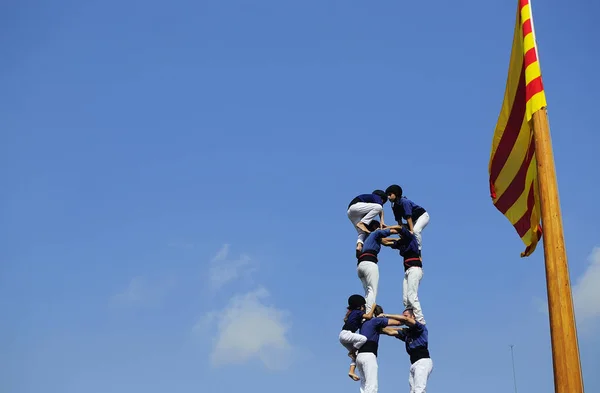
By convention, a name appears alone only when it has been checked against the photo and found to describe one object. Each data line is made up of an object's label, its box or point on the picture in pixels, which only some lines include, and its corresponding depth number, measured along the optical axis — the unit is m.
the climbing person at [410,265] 17.97
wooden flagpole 8.48
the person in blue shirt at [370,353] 16.45
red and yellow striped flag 10.24
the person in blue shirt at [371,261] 18.31
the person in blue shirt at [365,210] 19.27
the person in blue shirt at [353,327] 16.84
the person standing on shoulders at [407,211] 18.82
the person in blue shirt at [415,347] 16.38
